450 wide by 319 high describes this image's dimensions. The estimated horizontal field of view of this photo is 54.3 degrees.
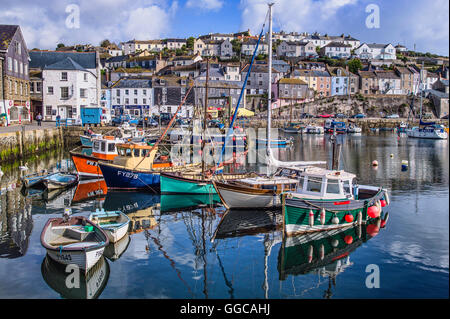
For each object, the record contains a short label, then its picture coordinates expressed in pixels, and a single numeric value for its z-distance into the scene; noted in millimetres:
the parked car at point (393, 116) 94688
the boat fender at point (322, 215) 16328
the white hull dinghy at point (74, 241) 12664
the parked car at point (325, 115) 92200
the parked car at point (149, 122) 60206
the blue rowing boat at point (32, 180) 26203
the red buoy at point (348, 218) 17141
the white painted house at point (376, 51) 137125
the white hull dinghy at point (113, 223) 15586
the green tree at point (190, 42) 137125
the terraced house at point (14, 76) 45438
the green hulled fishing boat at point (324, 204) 16297
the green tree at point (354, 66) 108050
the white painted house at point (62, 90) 56656
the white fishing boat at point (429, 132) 65688
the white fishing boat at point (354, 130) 76750
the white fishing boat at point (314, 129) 74188
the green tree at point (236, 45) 127000
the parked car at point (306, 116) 92056
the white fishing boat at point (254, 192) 19812
